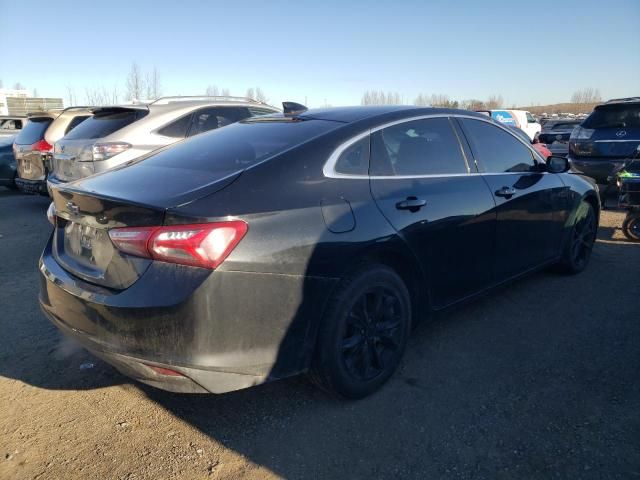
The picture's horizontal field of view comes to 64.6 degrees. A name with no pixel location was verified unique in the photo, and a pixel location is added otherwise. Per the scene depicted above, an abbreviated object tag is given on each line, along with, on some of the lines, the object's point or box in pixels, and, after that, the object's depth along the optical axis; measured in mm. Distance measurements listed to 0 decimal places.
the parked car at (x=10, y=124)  15055
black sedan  2307
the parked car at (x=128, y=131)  6297
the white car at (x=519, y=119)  23180
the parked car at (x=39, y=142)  8750
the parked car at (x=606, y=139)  8703
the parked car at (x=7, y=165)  10766
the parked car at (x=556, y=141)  15155
